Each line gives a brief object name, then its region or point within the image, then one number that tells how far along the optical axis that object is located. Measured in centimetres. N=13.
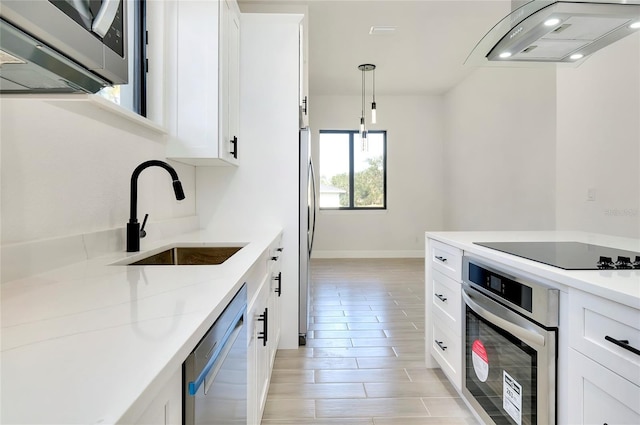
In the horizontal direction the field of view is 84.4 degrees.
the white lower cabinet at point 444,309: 182
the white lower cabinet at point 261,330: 129
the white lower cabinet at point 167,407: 50
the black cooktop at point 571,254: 112
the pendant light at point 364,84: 479
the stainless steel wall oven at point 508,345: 113
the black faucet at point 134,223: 145
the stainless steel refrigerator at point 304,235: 262
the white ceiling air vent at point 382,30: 390
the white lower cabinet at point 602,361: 84
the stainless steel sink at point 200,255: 172
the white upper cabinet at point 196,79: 203
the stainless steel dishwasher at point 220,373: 63
